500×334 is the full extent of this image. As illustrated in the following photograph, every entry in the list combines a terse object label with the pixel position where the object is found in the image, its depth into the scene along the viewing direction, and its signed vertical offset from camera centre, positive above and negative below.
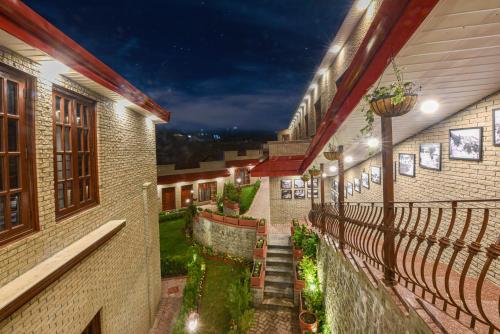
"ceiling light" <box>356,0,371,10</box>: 8.46 +5.29
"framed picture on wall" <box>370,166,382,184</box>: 9.60 -0.51
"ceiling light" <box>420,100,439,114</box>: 4.79 +1.04
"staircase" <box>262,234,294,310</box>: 9.79 -4.77
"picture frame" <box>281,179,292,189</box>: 15.16 -1.29
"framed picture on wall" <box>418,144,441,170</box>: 6.10 +0.07
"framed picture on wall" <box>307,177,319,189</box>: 15.37 -1.24
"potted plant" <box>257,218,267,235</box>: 12.30 -3.14
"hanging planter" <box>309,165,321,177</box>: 10.99 -0.43
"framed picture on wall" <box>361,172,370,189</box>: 10.74 -0.85
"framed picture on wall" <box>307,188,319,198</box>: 15.31 -1.88
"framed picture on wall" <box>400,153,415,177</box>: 7.25 -0.13
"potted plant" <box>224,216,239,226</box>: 13.68 -3.05
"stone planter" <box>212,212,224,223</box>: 14.26 -3.04
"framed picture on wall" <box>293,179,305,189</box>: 15.21 -1.30
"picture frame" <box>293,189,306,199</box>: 15.25 -1.91
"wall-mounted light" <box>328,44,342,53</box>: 11.38 +5.15
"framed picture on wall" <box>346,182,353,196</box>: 13.38 -1.47
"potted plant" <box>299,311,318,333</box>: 7.76 -4.99
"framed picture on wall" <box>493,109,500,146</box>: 4.36 +0.54
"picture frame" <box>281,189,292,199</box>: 15.23 -1.84
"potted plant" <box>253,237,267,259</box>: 11.06 -3.80
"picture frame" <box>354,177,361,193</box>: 11.96 -1.14
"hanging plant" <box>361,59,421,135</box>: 3.05 +0.74
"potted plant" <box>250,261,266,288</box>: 9.94 -4.52
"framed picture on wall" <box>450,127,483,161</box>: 4.86 +0.30
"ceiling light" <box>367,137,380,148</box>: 5.01 +0.35
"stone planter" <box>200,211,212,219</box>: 15.02 -3.02
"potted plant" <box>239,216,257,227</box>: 13.19 -3.06
